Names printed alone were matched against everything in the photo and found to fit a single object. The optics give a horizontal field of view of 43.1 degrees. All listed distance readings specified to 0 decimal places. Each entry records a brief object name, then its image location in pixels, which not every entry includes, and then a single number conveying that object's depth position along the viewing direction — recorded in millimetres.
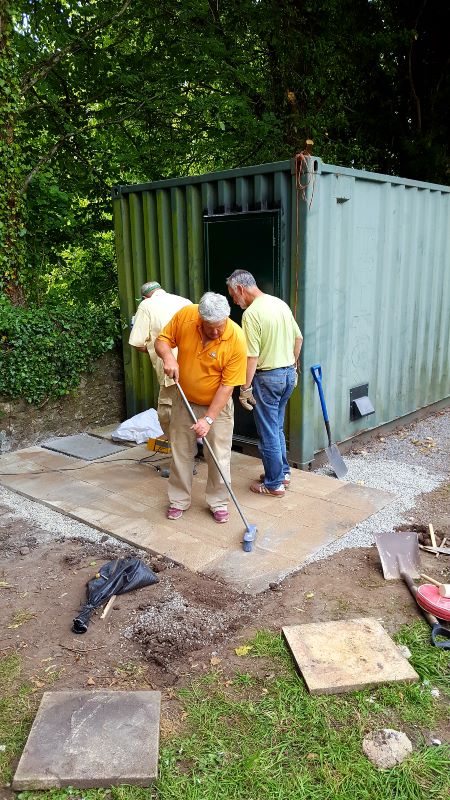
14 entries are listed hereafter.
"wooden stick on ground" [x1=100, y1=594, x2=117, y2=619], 3407
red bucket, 3271
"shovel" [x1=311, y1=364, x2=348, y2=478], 5469
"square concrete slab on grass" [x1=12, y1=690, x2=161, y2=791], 2289
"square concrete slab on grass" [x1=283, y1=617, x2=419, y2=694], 2830
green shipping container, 5332
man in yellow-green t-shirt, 4660
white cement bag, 6688
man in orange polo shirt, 4219
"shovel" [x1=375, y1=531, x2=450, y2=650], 3818
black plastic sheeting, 3500
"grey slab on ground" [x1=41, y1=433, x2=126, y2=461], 6352
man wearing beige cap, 5457
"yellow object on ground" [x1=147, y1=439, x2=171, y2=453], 6133
